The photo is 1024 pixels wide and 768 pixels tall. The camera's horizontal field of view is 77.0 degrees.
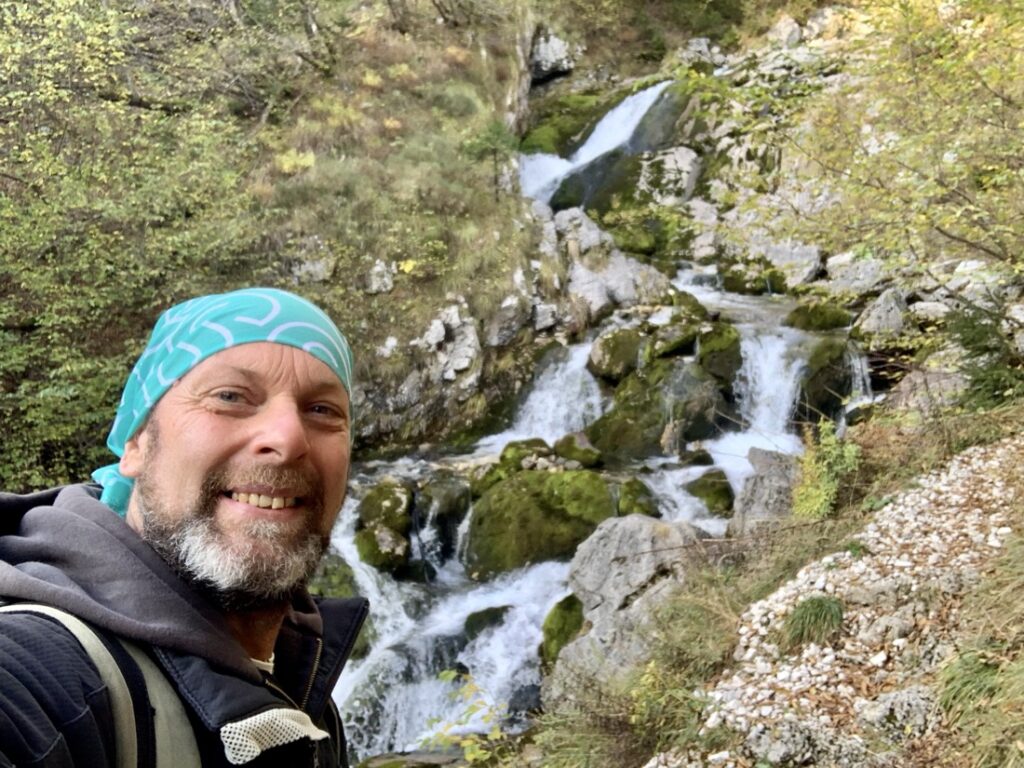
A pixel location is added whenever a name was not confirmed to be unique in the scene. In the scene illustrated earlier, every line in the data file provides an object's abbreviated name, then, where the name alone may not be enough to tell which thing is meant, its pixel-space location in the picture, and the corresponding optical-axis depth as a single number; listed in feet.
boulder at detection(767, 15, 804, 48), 58.12
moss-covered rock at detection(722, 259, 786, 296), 42.42
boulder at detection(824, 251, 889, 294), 35.99
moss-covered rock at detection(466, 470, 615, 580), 27.02
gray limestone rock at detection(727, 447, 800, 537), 21.89
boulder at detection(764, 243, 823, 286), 40.06
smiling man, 2.96
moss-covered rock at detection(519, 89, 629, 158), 57.16
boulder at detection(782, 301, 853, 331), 35.27
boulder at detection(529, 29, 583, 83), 66.49
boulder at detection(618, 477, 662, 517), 27.20
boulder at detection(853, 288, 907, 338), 31.33
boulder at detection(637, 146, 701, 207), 53.52
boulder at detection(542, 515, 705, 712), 17.58
